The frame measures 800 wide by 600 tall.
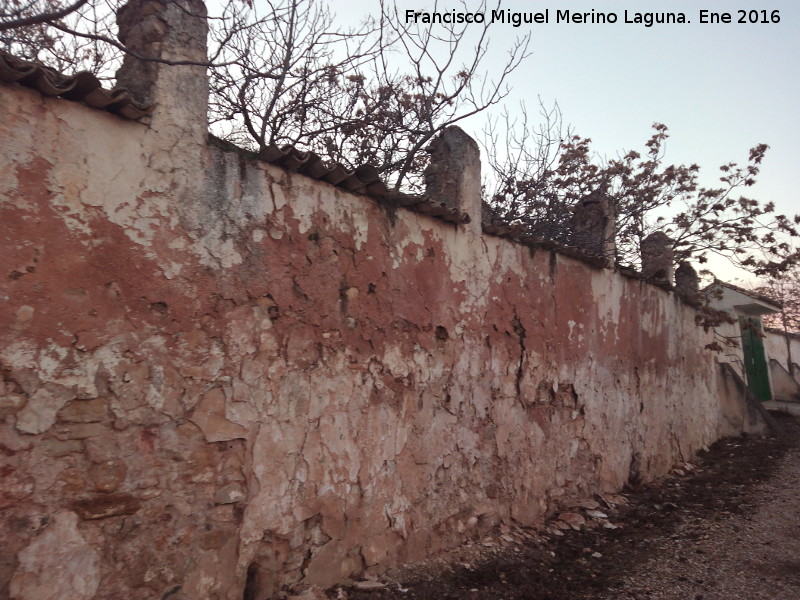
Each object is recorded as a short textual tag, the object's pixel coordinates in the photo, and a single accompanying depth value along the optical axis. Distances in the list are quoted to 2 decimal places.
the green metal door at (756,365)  15.29
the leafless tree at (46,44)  4.95
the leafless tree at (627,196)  9.48
